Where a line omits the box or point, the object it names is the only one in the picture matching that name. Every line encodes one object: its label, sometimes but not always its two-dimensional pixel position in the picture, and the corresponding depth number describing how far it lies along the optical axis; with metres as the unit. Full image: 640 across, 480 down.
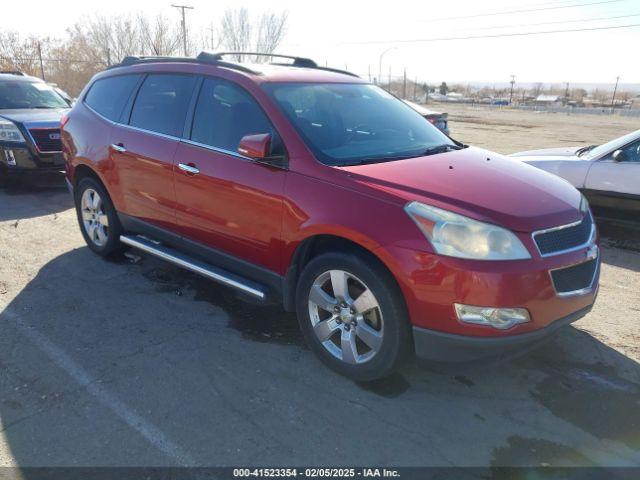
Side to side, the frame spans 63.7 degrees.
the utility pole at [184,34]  38.31
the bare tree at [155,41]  36.06
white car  5.91
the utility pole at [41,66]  22.83
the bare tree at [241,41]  42.13
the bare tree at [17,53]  26.11
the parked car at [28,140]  7.99
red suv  2.78
